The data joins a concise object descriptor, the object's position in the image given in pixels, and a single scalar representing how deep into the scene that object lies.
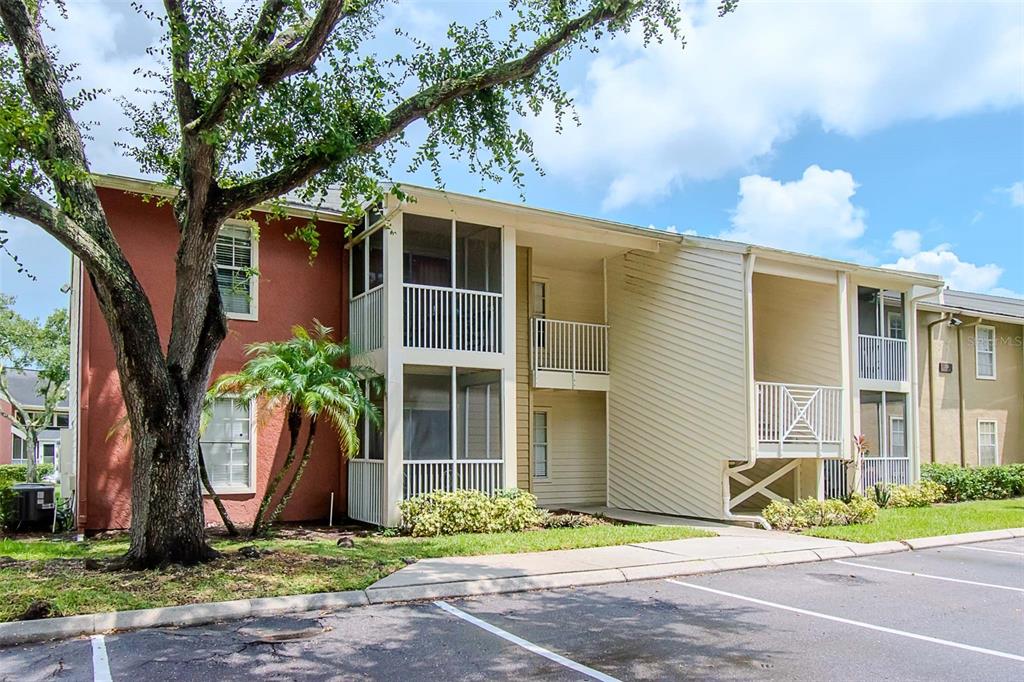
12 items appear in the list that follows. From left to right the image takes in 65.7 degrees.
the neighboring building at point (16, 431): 39.75
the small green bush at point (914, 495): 17.03
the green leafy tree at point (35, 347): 29.33
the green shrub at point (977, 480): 19.05
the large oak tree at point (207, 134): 8.35
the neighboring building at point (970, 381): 21.42
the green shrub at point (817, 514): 13.95
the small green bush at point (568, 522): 13.71
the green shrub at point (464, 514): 12.46
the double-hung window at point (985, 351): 22.80
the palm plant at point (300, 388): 11.72
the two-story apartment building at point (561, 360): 13.19
